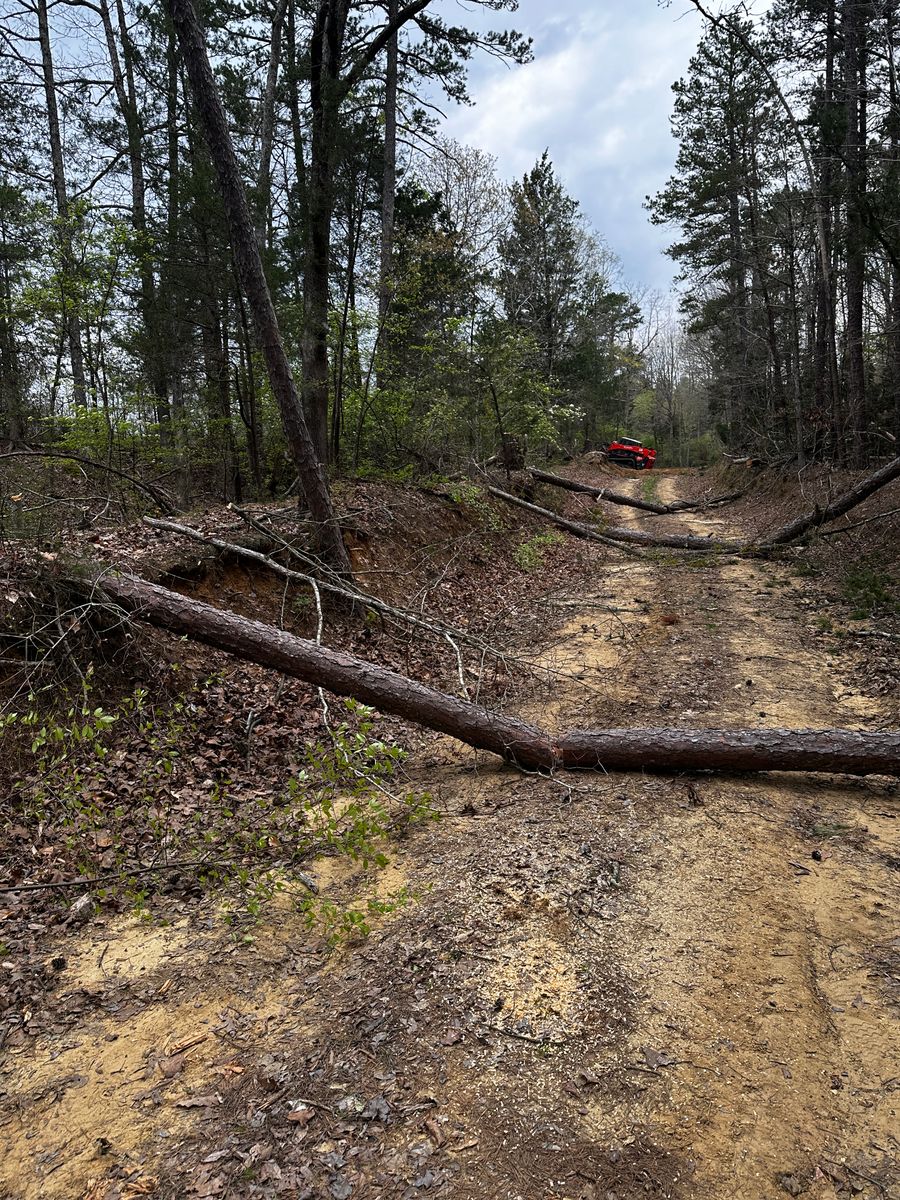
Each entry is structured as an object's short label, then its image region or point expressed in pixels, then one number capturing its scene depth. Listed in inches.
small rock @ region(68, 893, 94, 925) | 135.7
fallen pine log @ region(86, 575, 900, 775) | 171.9
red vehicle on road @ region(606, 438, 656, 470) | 1268.5
